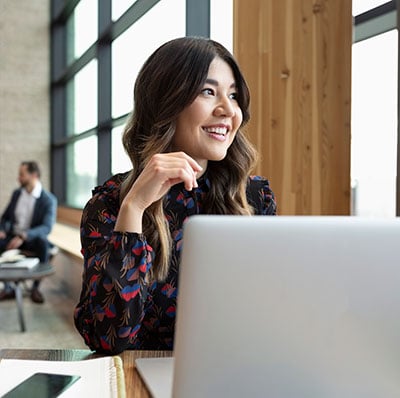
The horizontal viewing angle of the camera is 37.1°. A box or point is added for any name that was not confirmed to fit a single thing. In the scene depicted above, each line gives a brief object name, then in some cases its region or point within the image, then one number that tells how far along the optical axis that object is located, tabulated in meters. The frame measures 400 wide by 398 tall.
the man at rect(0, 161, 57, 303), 5.45
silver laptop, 0.64
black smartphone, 0.87
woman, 1.19
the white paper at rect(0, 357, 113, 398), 0.90
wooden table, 1.05
